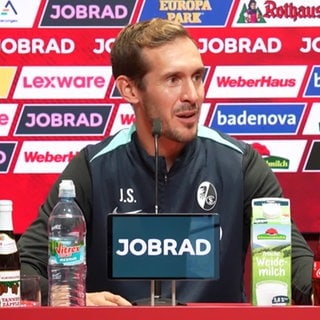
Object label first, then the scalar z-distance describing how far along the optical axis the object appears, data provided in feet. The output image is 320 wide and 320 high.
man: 25.05
